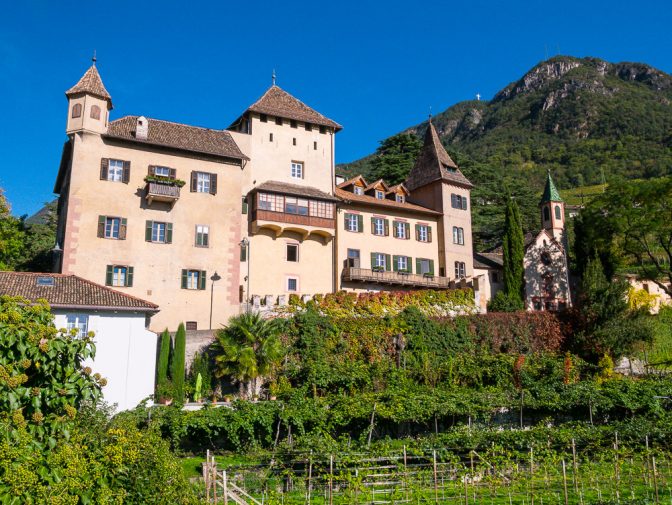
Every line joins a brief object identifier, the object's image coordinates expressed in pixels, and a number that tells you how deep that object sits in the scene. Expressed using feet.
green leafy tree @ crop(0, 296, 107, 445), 30.25
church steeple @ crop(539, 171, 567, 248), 173.06
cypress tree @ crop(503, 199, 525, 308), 148.46
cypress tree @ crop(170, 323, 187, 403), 96.38
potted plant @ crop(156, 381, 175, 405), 94.58
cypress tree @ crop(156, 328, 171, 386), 97.07
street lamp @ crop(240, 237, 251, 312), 124.06
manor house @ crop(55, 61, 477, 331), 111.55
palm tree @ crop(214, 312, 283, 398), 94.84
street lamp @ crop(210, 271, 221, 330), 116.78
